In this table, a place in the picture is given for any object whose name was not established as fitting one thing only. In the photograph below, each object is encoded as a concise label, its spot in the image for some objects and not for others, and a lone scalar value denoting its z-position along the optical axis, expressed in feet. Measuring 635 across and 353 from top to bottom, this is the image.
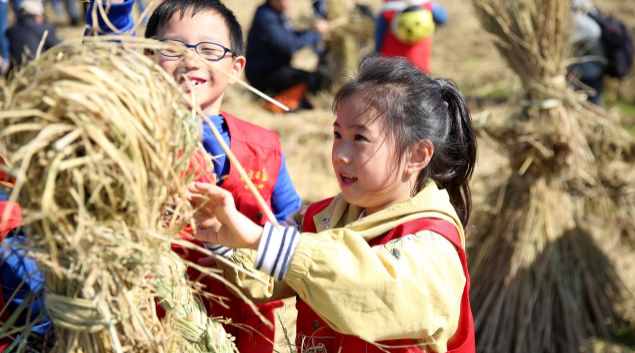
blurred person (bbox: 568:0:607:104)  17.29
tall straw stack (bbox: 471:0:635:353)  11.95
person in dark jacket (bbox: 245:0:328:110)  22.86
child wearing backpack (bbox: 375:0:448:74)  18.69
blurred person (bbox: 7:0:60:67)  19.56
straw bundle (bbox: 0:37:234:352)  4.36
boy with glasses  6.98
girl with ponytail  5.36
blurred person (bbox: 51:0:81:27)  32.78
